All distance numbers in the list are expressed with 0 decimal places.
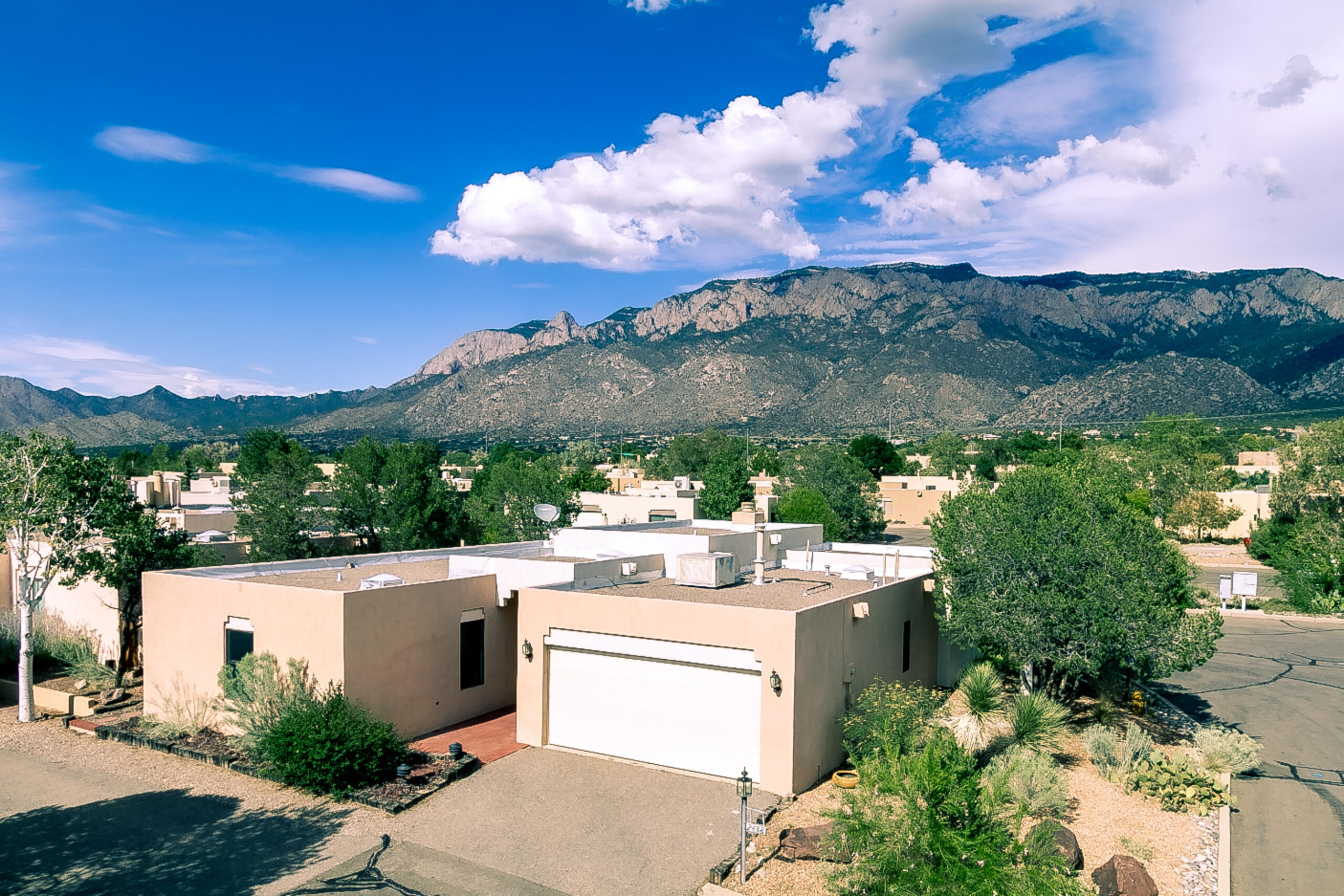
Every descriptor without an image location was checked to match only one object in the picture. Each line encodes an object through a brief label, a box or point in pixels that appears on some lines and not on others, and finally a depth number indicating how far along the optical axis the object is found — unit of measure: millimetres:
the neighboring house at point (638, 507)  37719
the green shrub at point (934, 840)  7230
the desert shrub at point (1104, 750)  14055
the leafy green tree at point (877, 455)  77450
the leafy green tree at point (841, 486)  47375
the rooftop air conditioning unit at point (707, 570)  16156
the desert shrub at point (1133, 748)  14070
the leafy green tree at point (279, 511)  28312
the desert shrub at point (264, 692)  13672
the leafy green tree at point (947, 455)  80438
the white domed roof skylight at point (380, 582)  15320
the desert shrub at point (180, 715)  14930
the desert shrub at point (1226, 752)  14000
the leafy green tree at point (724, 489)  47000
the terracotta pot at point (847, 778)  12344
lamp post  9859
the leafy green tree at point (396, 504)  32375
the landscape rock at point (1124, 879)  9539
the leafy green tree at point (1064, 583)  14320
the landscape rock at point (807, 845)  9930
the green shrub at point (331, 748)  12258
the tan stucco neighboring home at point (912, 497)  64000
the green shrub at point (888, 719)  12086
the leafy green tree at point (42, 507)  16234
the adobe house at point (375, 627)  13789
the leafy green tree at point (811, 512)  40656
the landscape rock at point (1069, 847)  10109
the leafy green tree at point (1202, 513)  49750
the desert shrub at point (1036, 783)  11961
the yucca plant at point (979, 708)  14094
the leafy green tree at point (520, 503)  34594
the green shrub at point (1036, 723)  14383
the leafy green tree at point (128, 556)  17334
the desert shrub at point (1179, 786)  12672
